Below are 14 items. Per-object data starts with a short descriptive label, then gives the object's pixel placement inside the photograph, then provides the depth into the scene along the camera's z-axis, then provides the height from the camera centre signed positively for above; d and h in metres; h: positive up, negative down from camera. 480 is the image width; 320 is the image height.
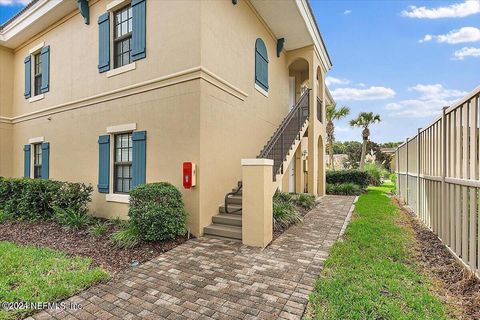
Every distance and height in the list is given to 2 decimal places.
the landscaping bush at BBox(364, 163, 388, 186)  19.05 -1.01
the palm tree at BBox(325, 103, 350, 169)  25.03 +4.57
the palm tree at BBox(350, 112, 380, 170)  25.42 +4.17
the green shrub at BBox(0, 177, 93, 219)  7.19 -1.08
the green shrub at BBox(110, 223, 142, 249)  5.19 -1.60
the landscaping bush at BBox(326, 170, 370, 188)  14.85 -0.88
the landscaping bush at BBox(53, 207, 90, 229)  6.61 -1.52
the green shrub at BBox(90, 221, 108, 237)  6.02 -1.67
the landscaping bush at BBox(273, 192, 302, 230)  6.36 -1.39
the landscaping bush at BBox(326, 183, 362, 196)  13.60 -1.47
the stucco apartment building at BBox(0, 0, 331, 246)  5.93 +1.92
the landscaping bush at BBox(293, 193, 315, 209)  8.88 -1.38
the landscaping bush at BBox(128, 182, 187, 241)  5.18 -1.05
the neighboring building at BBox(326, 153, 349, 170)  35.21 +0.33
